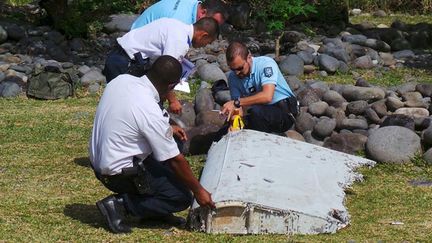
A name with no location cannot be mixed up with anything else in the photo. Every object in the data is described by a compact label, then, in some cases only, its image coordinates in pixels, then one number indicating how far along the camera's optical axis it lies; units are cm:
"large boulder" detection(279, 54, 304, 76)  1328
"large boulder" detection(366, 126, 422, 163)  852
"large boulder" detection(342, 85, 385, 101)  988
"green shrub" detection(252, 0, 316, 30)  1560
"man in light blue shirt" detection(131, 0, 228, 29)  801
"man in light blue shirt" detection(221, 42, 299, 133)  835
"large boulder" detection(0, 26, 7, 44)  1560
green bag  1208
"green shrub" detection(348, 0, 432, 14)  2109
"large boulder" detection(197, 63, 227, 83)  1260
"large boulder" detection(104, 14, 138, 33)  1653
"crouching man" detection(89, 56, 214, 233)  607
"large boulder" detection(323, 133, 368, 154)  891
